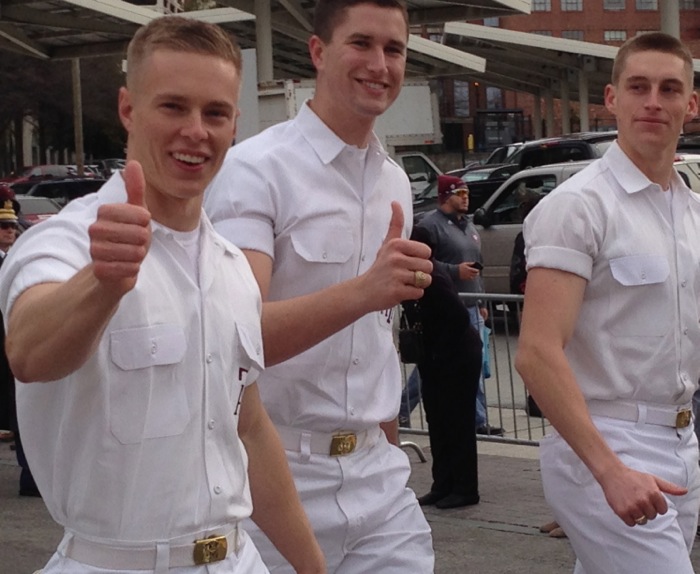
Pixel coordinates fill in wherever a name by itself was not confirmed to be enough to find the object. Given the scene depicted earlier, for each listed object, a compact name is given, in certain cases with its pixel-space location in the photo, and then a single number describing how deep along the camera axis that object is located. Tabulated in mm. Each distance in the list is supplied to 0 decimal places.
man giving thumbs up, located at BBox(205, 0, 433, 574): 4148
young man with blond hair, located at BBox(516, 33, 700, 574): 4145
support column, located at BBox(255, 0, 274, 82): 26188
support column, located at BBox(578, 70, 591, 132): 48844
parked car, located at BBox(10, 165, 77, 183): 56688
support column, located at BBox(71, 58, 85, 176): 53875
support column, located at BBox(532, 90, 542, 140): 62012
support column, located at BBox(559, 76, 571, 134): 52656
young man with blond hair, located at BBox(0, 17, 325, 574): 2885
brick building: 100938
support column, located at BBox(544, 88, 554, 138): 56875
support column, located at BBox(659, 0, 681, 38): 23516
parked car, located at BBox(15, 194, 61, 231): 29594
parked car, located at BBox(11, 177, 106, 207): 36438
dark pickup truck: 22672
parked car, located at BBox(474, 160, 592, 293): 18172
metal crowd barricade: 11297
